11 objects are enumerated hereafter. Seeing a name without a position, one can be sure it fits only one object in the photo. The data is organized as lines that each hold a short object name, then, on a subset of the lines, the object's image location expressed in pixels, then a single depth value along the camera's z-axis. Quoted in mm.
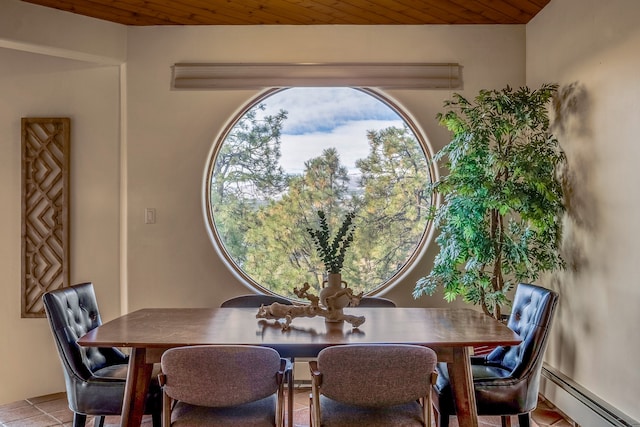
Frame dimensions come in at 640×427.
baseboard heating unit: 2529
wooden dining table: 1968
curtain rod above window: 3645
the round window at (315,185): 3801
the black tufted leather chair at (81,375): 2207
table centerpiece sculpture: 2324
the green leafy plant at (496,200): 2932
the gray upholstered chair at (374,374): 1742
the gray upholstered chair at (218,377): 1742
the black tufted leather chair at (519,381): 2182
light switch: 3658
